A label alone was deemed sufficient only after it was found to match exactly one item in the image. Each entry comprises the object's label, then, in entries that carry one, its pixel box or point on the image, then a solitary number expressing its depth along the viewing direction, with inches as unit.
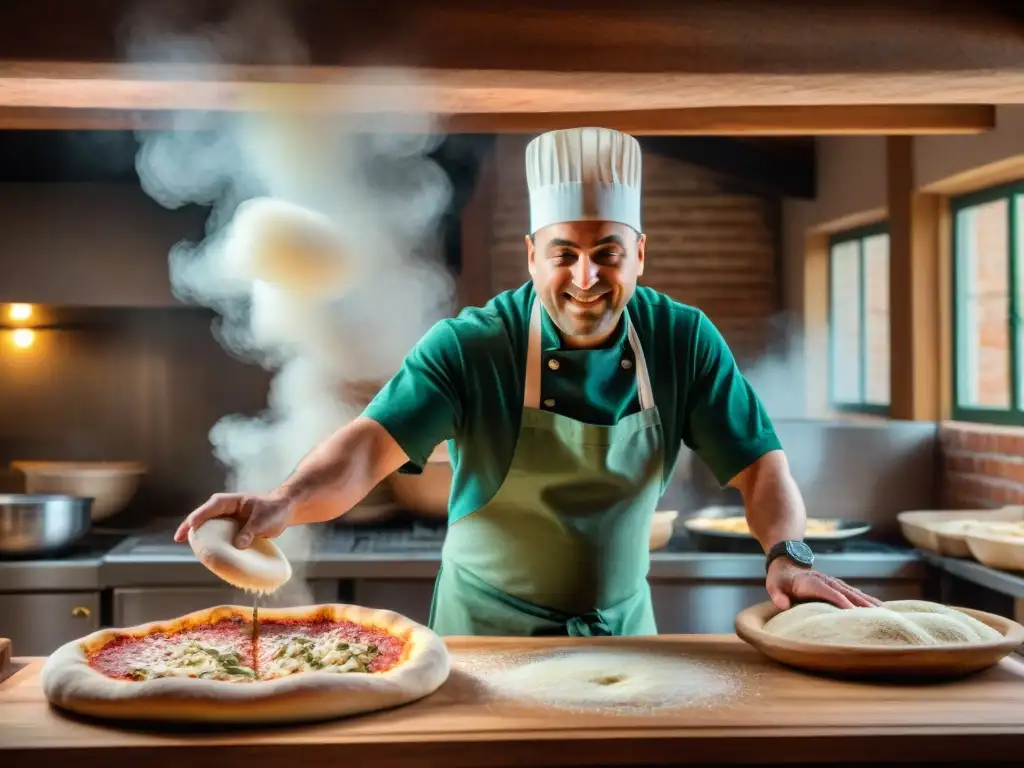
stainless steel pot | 135.6
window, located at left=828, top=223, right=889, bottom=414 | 216.2
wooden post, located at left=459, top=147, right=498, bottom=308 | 183.8
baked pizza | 58.4
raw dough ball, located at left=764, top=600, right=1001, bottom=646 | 67.6
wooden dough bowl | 65.6
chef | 85.4
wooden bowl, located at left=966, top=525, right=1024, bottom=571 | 120.6
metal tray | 141.7
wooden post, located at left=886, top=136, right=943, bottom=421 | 174.7
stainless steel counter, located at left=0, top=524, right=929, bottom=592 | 135.9
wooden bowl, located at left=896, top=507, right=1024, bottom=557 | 133.3
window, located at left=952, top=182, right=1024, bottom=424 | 155.7
